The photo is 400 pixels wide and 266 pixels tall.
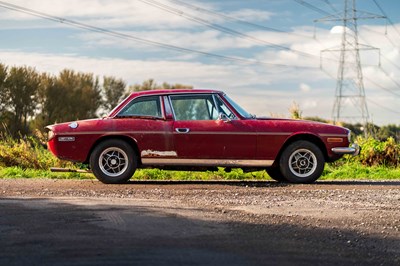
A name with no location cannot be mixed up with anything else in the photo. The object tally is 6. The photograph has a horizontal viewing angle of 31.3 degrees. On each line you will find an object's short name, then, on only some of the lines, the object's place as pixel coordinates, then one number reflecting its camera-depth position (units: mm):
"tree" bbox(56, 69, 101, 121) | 55938
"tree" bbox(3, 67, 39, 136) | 52094
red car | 12867
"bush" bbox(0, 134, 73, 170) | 17266
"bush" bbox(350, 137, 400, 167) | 19141
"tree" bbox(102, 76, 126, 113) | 65000
